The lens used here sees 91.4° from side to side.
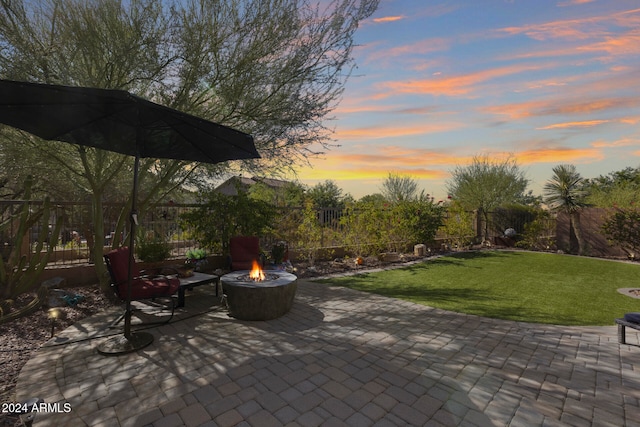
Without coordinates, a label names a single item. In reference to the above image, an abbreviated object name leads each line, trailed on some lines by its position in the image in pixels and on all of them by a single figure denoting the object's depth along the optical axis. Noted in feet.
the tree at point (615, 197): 48.16
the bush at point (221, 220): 26.71
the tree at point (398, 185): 122.31
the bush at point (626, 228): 41.57
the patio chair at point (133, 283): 14.80
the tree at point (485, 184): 64.75
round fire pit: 15.88
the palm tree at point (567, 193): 49.05
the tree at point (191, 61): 17.57
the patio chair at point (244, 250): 24.32
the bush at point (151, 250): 23.24
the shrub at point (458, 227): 47.26
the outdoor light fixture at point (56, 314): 15.40
